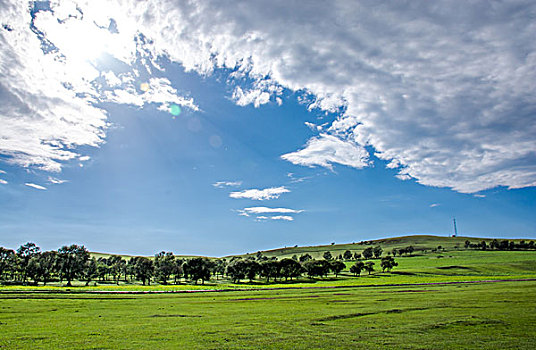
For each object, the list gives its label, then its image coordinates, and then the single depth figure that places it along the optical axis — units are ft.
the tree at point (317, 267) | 539.29
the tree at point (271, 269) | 495.41
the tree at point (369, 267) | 570.05
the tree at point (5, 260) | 494.18
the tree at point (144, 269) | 530.06
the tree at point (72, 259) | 497.46
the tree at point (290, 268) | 503.61
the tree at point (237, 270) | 509.76
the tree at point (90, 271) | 552.82
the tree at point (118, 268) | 623.81
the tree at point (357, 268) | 559.79
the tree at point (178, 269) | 561.35
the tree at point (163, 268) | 539.29
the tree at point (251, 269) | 499.59
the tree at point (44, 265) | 510.17
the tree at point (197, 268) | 495.28
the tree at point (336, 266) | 556.51
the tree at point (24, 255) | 517.14
